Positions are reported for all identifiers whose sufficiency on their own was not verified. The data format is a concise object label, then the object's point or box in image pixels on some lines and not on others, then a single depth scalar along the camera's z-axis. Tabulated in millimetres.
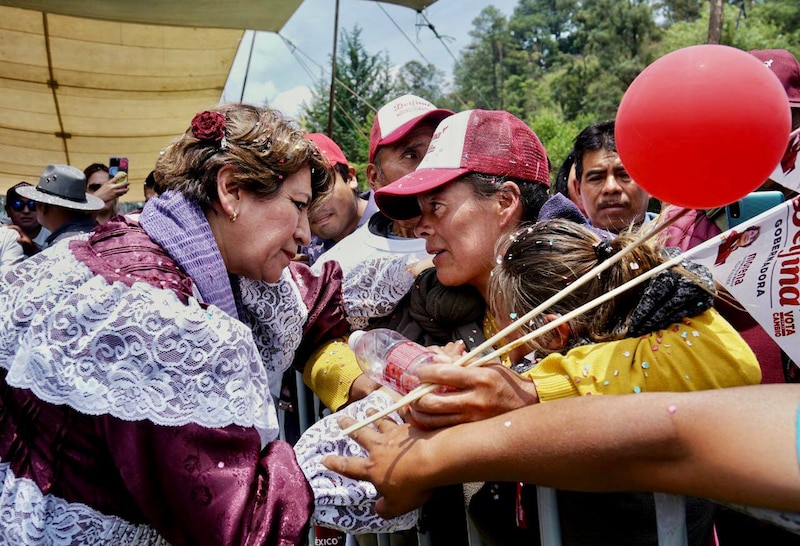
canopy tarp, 8586
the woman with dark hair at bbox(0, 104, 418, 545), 1442
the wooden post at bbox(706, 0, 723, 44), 9617
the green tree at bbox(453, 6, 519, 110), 92875
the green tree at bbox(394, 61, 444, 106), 70188
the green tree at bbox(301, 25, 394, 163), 43188
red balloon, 1120
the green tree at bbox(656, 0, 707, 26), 61938
